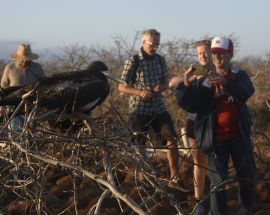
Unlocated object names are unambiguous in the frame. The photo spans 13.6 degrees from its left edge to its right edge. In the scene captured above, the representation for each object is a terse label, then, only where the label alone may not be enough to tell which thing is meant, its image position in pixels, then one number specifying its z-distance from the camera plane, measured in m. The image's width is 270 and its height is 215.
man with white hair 8.24
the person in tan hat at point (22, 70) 9.15
